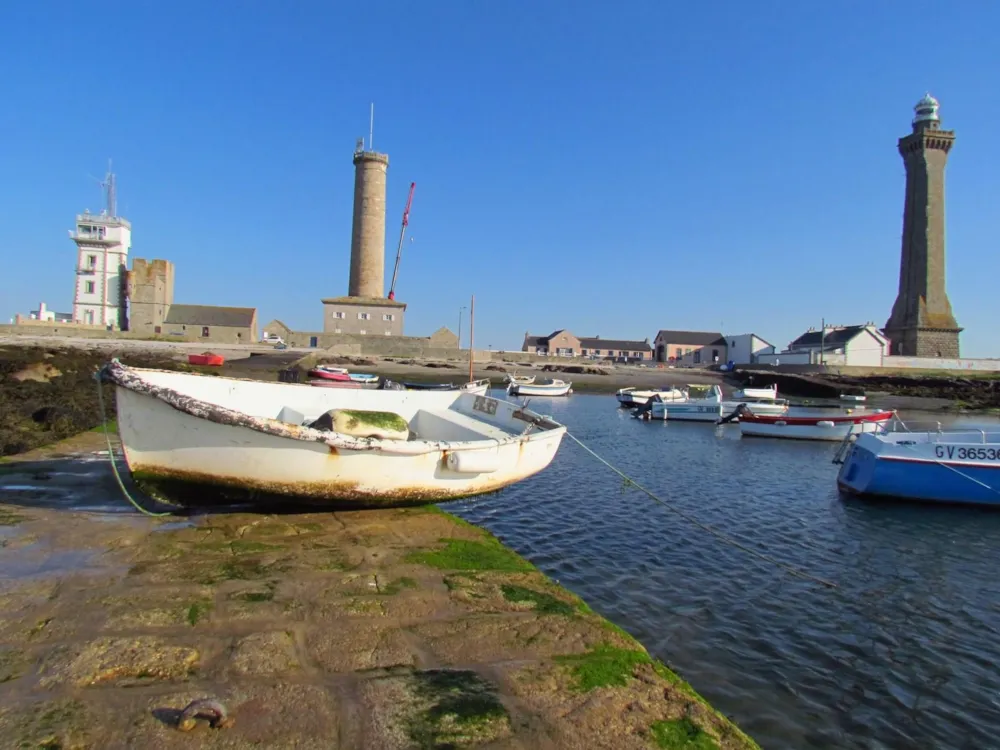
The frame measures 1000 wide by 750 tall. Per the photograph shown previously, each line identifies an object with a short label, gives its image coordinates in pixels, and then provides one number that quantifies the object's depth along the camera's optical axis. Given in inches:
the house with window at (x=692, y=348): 4163.4
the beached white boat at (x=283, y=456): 262.8
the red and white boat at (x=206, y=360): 1631.4
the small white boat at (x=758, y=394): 1688.4
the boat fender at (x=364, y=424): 331.9
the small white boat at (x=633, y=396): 1633.9
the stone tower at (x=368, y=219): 2596.0
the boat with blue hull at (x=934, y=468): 496.4
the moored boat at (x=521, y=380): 2006.4
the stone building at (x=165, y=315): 2849.4
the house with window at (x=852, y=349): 2908.5
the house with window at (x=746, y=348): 3801.2
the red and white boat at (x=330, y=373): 1597.4
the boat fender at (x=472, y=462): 299.3
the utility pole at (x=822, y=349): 2895.7
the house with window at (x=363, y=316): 2677.2
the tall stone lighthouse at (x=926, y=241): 2790.4
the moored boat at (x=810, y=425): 1099.3
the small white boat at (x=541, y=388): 1820.5
